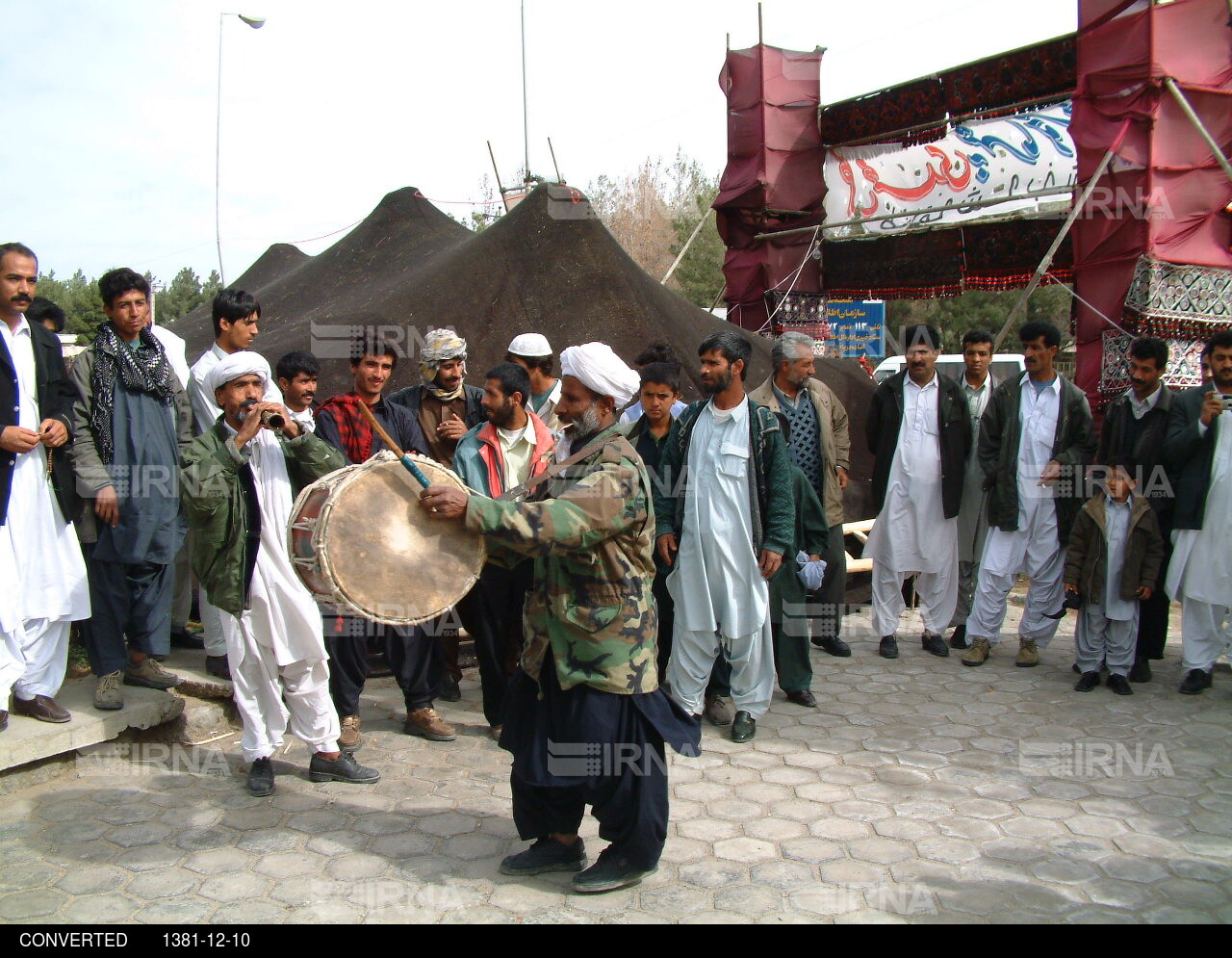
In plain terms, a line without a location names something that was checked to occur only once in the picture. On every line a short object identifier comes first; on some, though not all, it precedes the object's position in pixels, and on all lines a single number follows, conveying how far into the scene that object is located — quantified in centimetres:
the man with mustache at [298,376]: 450
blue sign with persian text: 1525
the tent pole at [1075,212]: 832
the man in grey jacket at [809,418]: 621
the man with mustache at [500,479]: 473
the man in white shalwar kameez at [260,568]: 395
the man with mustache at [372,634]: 464
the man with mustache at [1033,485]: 621
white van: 1791
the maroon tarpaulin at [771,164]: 1177
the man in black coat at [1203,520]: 559
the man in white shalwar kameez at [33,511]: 412
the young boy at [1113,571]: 574
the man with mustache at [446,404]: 539
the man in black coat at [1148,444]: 579
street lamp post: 1734
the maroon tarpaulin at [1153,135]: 818
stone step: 413
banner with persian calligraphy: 1009
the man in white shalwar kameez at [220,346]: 487
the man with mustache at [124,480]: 445
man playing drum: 324
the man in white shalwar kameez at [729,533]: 487
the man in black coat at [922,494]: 655
